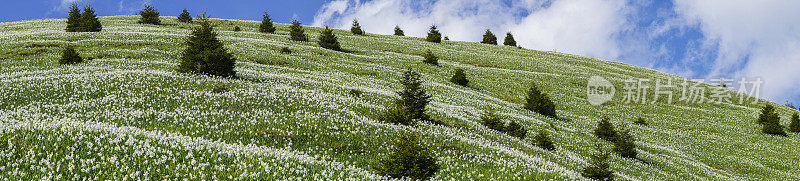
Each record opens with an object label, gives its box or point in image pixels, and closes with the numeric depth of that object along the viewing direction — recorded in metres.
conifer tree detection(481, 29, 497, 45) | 85.06
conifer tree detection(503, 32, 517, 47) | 86.12
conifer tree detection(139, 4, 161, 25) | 60.47
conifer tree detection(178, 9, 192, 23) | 67.31
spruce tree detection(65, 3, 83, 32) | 43.72
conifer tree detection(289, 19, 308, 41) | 53.97
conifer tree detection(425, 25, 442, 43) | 76.17
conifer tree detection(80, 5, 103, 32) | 43.81
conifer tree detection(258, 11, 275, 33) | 61.95
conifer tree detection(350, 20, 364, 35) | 76.00
